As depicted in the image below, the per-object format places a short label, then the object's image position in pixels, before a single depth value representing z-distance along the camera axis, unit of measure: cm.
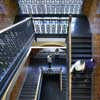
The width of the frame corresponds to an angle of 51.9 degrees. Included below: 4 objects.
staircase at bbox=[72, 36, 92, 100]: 335
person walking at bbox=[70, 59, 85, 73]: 316
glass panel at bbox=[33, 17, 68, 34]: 309
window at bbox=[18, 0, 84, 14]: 388
